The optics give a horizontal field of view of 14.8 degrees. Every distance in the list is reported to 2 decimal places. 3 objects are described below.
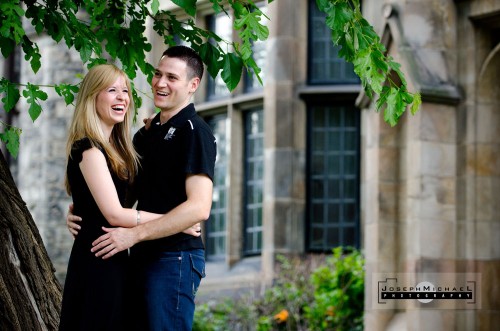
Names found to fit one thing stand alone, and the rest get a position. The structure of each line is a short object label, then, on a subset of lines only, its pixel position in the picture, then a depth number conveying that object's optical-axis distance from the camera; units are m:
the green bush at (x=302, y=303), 20.95
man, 8.44
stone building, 16.96
